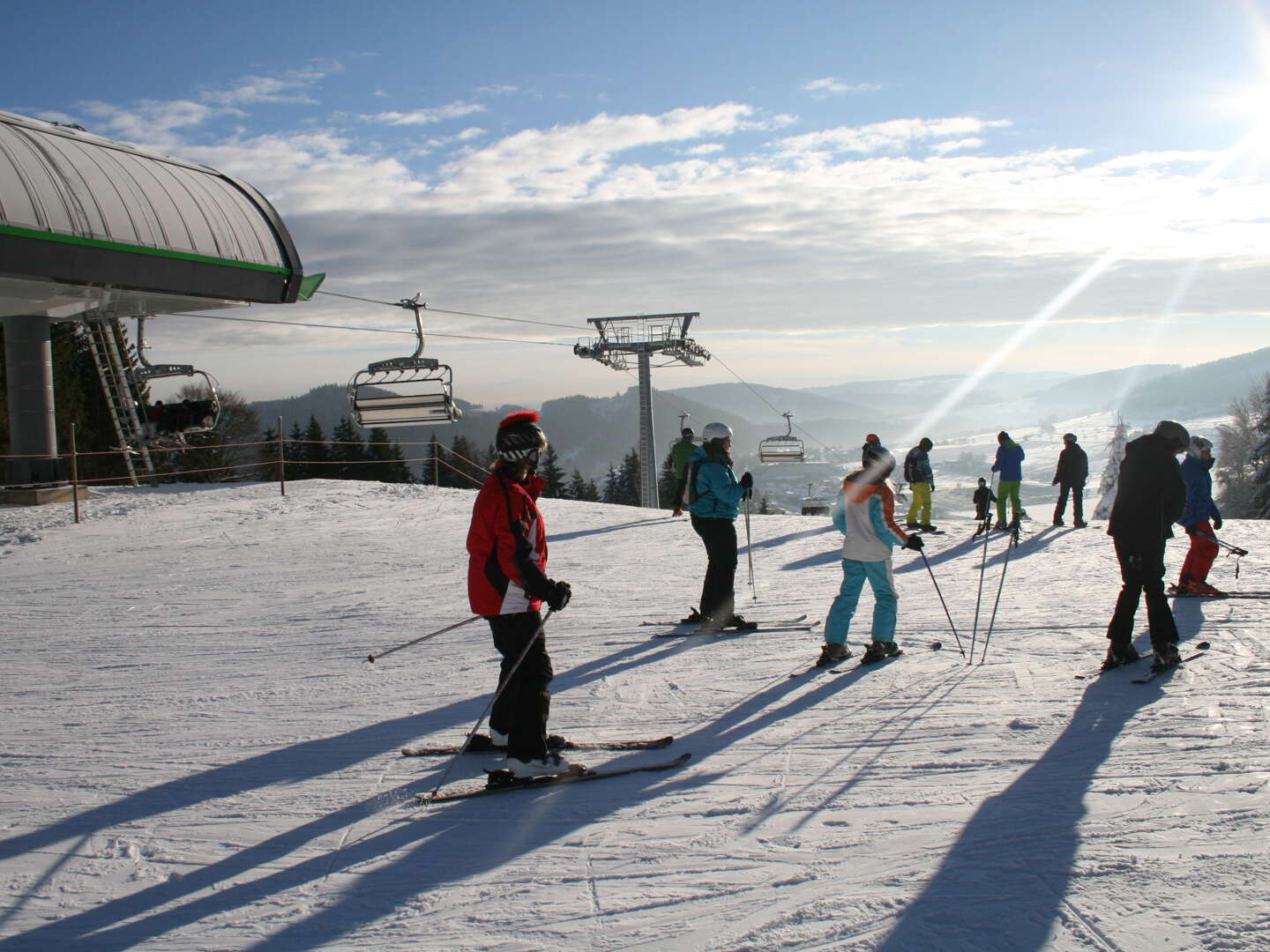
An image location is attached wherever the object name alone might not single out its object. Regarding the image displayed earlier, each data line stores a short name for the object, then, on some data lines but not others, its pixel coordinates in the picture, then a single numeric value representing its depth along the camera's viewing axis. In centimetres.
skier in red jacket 421
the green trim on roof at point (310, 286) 1727
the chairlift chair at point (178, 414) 1622
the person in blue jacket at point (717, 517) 769
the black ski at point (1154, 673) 572
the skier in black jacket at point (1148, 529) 592
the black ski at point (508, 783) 423
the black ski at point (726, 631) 766
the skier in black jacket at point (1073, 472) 1502
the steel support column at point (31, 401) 1546
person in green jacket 1352
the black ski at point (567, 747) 483
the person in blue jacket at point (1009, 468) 1405
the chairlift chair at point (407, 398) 1462
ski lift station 1318
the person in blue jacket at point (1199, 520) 858
